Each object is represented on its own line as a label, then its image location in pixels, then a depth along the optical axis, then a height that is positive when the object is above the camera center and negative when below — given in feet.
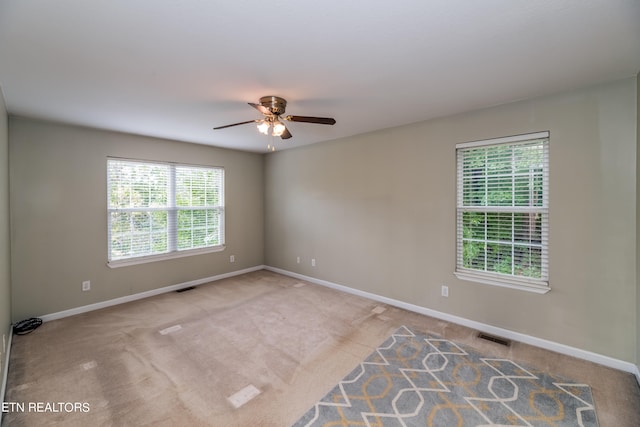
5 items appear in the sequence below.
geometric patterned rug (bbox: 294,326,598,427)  6.10 -4.58
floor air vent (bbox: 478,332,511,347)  9.21 -4.40
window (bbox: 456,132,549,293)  9.05 +0.02
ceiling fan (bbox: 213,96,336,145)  8.36 +2.98
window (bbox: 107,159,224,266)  13.06 +0.07
